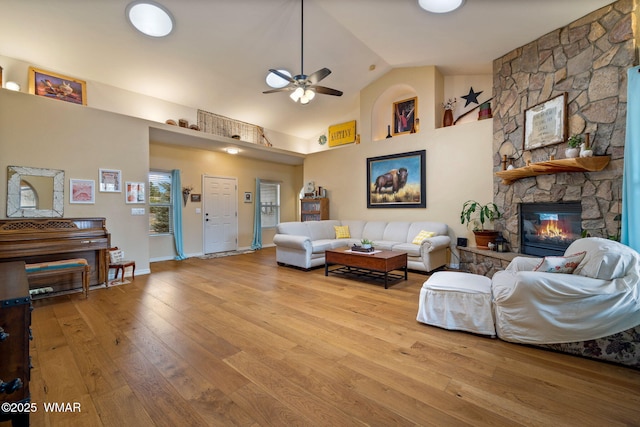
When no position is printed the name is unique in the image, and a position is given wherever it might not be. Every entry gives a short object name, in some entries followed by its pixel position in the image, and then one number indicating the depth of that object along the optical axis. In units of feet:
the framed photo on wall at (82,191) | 13.03
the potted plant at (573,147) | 10.57
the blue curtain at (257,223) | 24.89
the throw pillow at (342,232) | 19.76
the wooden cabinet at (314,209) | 22.94
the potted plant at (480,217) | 14.44
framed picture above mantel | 11.53
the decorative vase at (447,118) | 17.48
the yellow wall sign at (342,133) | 23.48
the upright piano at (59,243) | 10.85
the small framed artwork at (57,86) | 13.02
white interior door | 21.83
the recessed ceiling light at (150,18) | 11.69
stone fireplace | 9.90
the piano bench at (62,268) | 10.52
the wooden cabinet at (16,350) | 3.75
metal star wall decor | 17.21
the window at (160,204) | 19.42
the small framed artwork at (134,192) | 14.78
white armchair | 6.18
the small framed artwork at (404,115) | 19.16
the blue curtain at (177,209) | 19.75
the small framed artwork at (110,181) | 13.89
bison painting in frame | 18.06
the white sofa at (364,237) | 14.99
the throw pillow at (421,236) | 15.87
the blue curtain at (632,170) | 8.72
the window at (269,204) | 26.30
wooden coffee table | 12.44
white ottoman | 7.68
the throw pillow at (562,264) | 7.25
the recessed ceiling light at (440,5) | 10.99
